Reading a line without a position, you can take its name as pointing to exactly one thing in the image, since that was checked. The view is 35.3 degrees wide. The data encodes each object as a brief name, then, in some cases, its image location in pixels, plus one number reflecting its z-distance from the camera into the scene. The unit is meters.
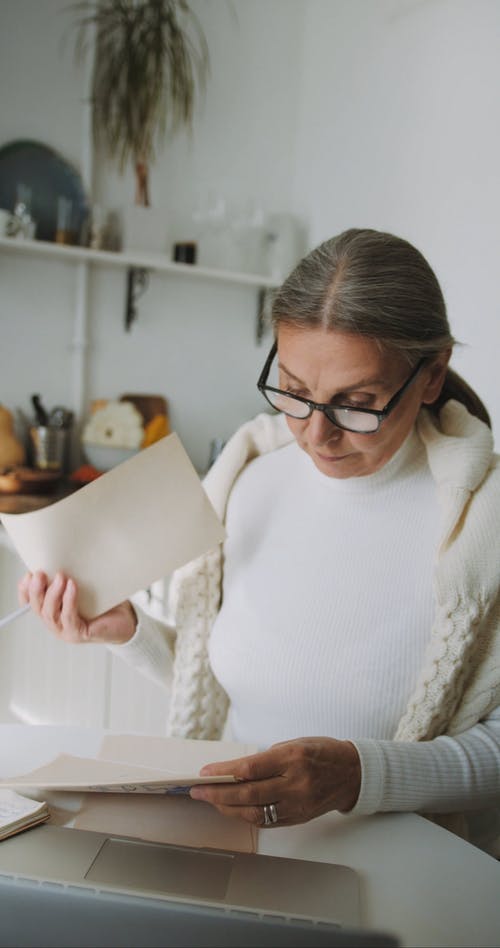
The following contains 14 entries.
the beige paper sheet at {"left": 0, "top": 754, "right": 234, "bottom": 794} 0.72
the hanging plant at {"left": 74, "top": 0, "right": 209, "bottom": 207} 2.28
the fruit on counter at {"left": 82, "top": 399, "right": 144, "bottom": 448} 2.42
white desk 0.67
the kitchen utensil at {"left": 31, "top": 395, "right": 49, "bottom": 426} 2.38
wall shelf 2.26
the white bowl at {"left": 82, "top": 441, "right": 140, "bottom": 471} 2.41
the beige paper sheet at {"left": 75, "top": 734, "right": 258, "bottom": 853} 0.77
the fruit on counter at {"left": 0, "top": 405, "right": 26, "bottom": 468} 2.30
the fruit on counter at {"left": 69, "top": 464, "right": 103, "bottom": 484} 2.36
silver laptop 0.52
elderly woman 0.96
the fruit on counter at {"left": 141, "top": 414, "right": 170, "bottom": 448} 2.51
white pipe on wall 2.38
